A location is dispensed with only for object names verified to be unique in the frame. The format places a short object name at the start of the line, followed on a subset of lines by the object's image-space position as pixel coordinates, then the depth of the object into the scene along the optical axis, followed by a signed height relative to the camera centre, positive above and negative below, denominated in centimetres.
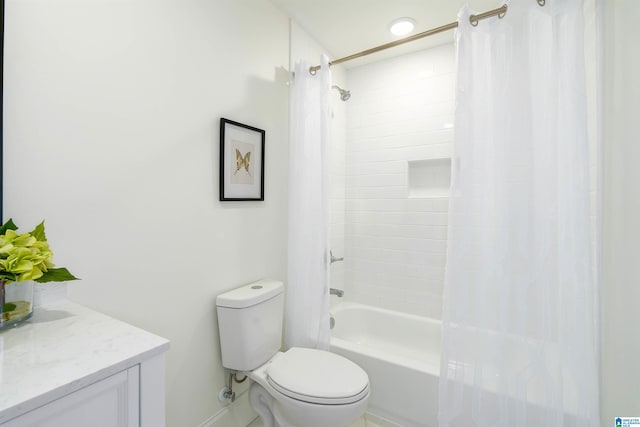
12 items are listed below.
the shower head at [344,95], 212 +87
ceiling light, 203 +133
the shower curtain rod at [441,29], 127 +91
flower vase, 78 -24
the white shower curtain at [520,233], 115 -7
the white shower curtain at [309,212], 186 +2
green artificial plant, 76 -11
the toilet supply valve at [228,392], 159 -95
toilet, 128 -76
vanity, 56 -32
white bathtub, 162 -96
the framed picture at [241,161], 158 +31
